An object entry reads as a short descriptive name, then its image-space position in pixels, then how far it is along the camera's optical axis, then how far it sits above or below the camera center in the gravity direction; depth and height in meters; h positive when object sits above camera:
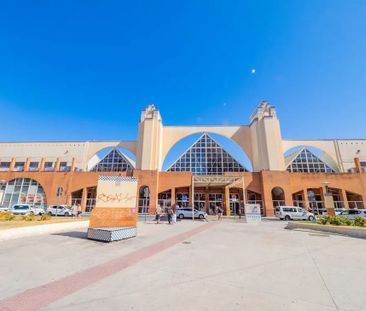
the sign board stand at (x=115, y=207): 9.93 -0.20
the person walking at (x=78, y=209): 27.81 -1.00
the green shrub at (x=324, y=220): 13.65 -1.08
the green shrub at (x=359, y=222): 12.19 -1.06
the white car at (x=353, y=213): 21.20 -0.86
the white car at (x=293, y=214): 22.25 -1.08
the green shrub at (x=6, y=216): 13.46 -0.98
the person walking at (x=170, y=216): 17.19 -1.09
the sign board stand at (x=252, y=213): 19.06 -0.86
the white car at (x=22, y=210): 24.25 -0.93
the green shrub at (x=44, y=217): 13.64 -1.04
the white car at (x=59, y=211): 26.36 -1.10
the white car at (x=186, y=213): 23.61 -1.13
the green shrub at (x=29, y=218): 12.97 -1.04
